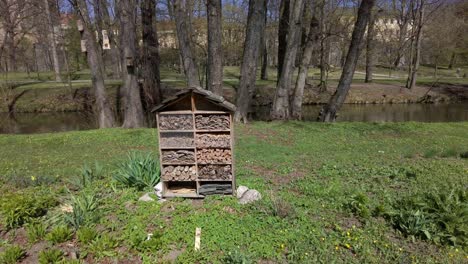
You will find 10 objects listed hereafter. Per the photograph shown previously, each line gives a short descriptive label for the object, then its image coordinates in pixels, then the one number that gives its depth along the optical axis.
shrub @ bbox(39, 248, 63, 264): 3.26
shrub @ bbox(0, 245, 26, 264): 3.31
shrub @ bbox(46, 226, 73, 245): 3.64
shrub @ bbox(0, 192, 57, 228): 4.01
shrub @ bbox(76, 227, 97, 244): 3.62
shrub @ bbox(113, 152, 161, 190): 5.17
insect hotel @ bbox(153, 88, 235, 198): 4.65
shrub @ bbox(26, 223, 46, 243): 3.74
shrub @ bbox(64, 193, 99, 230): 3.93
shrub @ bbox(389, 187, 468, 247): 3.75
